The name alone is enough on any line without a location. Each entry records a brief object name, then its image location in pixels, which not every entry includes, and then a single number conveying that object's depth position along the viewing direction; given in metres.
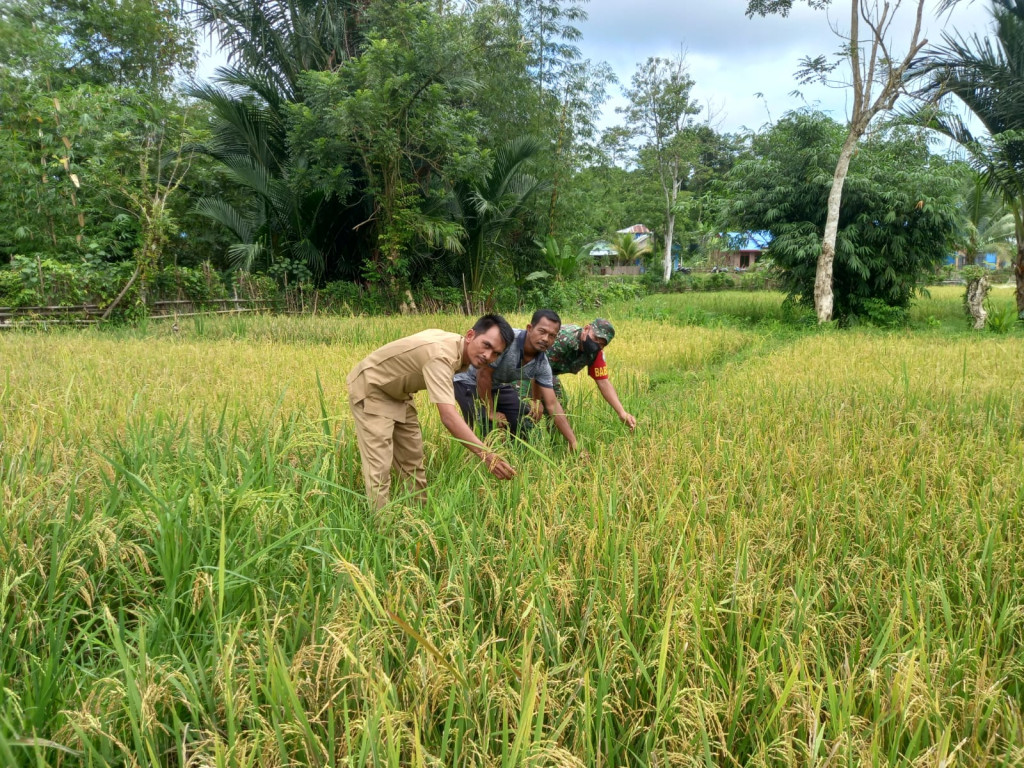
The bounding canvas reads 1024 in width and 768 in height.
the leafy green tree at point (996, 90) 11.43
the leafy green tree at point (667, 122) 25.88
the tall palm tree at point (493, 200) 14.16
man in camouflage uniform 4.02
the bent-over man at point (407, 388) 2.71
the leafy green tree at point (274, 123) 13.01
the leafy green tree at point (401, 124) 11.12
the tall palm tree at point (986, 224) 15.28
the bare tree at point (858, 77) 11.04
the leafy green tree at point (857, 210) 12.54
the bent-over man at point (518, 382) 3.60
